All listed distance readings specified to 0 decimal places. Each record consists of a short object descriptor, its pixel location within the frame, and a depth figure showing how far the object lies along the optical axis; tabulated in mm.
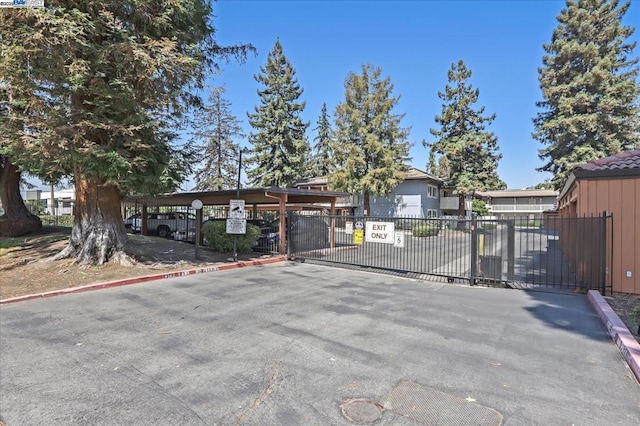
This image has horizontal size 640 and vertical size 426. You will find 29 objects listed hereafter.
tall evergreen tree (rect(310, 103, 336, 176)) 53656
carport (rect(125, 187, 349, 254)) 13961
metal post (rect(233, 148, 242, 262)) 12503
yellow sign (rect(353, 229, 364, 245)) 11328
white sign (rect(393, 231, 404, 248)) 10391
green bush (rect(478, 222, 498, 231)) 8891
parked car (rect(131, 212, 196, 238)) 20078
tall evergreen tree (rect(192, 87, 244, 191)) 35719
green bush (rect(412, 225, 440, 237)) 18378
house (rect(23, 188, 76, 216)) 55991
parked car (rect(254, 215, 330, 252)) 13500
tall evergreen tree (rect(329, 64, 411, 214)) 30375
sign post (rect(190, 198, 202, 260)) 12293
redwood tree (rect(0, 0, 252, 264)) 7766
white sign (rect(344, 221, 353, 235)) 12513
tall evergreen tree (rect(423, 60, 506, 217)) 32062
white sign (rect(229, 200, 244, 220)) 12320
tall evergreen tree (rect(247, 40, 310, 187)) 34188
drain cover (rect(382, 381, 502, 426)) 2936
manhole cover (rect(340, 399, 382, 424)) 2949
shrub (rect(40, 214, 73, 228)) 29167
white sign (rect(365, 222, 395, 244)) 10564
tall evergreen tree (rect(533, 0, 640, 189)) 25125
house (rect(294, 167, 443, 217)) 33438
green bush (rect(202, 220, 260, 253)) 13859
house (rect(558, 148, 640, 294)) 7473
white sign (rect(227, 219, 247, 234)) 12367
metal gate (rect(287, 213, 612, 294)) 7695
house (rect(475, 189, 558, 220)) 52025
